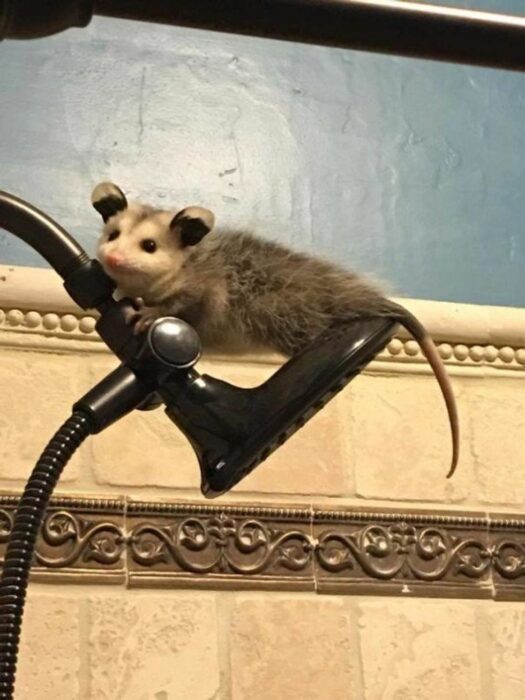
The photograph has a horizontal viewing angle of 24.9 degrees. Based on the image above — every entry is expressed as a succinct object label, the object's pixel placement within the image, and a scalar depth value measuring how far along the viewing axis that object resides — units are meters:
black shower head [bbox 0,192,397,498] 0.69
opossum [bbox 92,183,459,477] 0.81
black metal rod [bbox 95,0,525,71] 0.57
